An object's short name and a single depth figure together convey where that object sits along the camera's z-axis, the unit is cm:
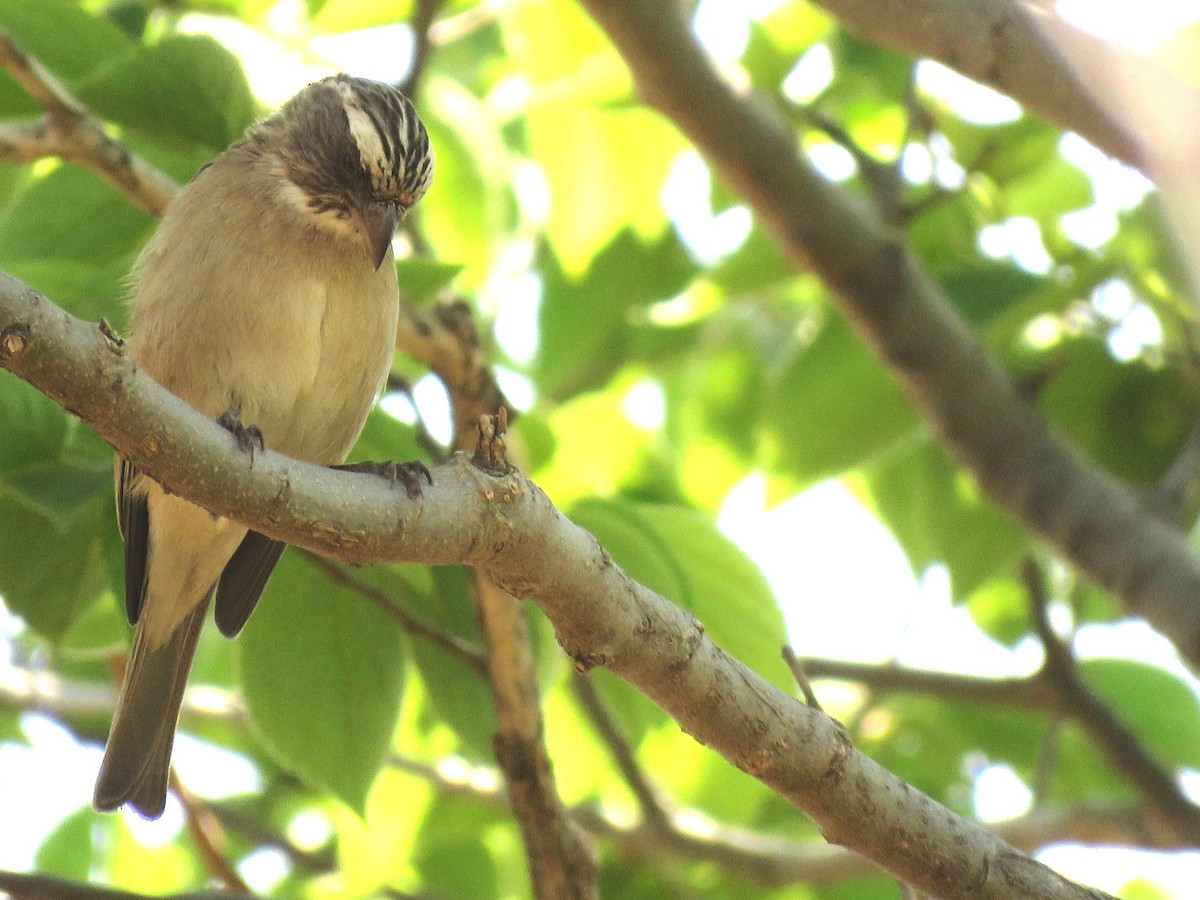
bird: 827
